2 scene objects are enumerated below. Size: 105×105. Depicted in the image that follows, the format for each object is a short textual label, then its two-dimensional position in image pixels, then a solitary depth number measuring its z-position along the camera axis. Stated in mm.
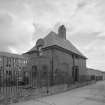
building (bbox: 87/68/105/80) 25253
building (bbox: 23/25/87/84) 12186
